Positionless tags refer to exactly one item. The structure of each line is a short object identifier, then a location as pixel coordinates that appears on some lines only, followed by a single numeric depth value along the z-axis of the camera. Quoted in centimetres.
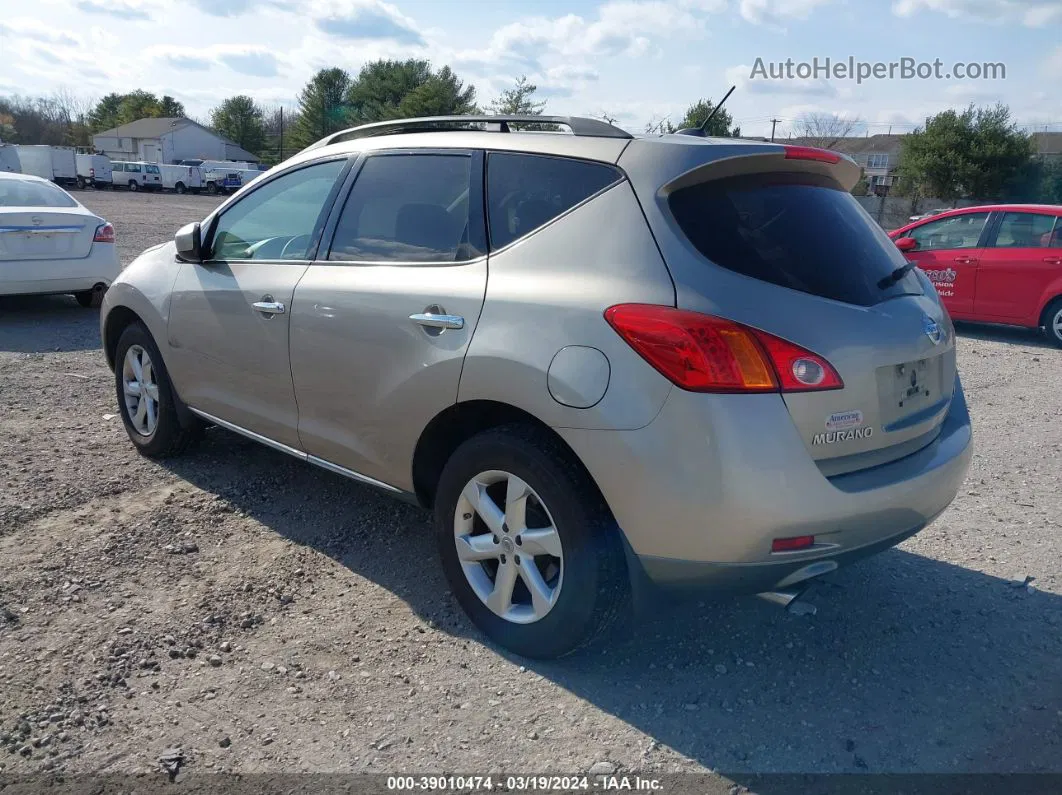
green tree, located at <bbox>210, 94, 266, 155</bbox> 9350
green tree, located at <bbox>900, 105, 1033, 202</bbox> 3528
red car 997
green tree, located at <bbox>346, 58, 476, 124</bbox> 5381
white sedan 888
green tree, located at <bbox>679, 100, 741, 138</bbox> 3804
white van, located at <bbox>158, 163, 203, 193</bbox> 5672
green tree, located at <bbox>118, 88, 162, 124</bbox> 10556
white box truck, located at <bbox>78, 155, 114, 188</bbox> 5540
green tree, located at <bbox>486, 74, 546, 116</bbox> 4978
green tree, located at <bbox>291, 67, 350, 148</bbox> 7681
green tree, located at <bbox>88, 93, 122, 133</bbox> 10856
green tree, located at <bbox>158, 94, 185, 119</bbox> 10806
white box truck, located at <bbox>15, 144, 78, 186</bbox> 5322
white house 8881
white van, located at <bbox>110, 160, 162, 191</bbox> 5622
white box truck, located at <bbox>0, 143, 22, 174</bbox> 3928
